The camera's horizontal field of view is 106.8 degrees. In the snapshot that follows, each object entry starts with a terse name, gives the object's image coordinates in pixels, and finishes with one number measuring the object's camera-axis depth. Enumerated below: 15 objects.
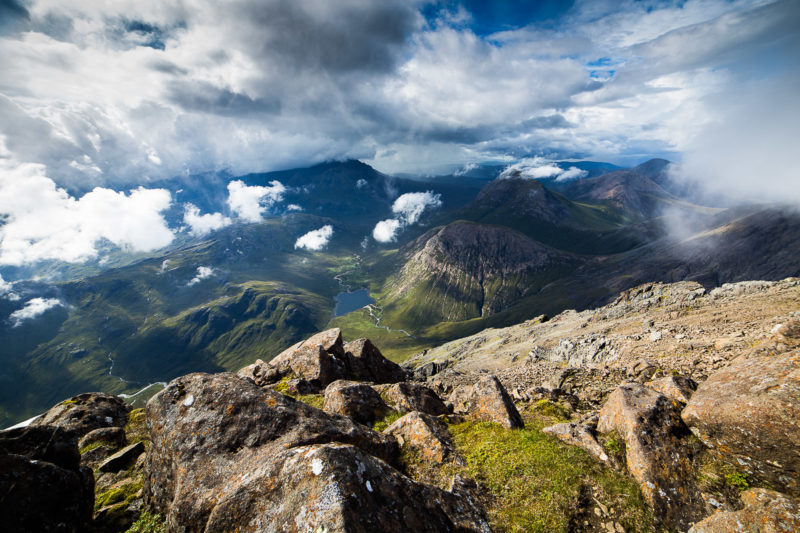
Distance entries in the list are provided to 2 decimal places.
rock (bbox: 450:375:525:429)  18.72
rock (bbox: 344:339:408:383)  36.06
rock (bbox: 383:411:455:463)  14.61
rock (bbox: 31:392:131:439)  25.12
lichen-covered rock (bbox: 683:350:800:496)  11.41
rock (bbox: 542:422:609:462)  14.00
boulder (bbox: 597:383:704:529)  11.05
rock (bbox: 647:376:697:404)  17.36
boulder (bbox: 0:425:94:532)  9.61
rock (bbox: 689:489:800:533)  8.96
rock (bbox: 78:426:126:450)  21.62
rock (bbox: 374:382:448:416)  23.05
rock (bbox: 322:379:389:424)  20.08
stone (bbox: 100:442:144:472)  17.50
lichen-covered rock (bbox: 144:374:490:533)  8.06
